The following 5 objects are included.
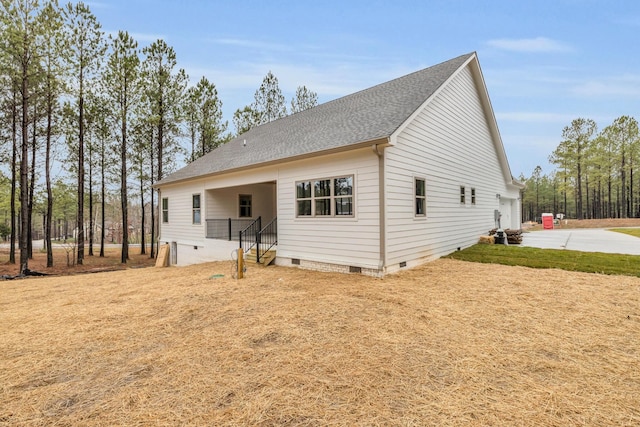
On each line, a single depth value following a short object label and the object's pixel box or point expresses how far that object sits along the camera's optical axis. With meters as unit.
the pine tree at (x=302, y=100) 26.72
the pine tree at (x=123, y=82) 17.67
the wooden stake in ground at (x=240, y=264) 7.92
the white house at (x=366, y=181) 7.74
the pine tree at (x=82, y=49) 15.88
